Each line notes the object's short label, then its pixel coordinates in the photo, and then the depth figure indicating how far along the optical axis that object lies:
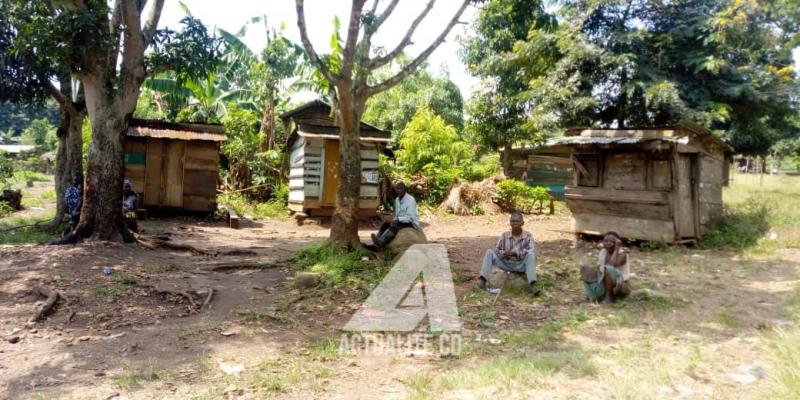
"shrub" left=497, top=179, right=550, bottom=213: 16.80
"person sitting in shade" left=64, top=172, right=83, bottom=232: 9.25
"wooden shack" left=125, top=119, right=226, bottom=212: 13.40
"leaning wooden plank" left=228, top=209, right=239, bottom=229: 12.98
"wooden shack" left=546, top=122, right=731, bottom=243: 9.86
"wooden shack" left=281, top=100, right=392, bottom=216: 14.04
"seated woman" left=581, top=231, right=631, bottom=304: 6.34
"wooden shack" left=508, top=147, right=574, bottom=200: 21.77
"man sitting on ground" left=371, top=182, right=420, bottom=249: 8.88
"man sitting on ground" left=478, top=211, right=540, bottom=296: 6.77
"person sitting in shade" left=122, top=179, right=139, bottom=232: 9.88
